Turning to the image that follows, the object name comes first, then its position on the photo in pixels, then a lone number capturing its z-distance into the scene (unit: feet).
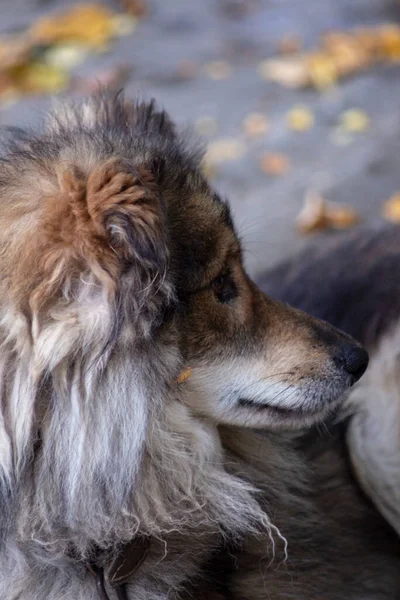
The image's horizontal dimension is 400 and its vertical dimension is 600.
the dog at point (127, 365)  12.34
